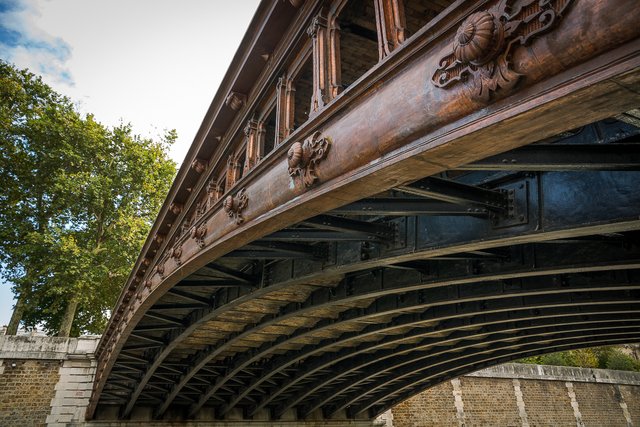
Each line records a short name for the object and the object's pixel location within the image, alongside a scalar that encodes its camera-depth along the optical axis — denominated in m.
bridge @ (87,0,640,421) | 2.03
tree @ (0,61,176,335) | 20.91
